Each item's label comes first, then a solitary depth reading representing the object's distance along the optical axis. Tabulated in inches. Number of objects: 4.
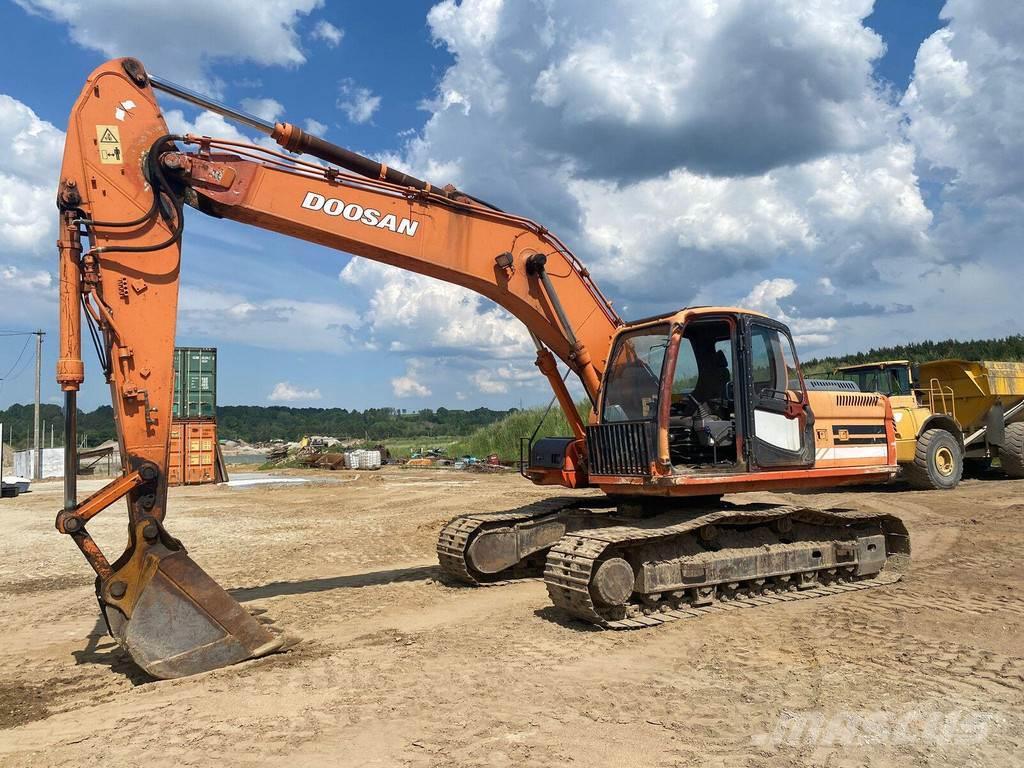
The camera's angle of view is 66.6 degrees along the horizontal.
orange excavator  231.8
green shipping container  1024.9
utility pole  1298.4
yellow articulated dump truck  678.5
